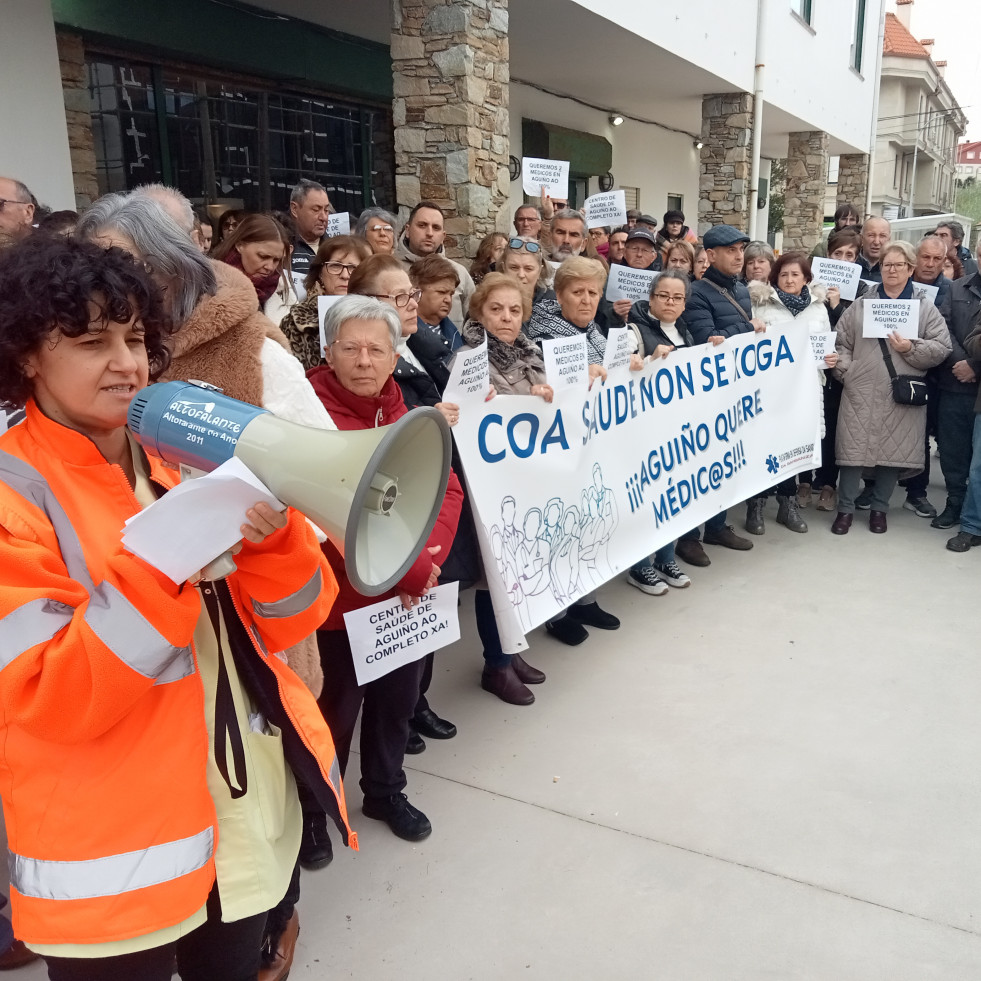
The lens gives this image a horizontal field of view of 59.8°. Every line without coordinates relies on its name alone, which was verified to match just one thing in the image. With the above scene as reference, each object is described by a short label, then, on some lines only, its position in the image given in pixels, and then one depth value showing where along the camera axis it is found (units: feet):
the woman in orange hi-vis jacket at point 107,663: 3.74
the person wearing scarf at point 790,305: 17.58
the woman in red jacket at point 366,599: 7.90
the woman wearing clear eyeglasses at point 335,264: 11.36
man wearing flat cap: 16.22
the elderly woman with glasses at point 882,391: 17.71
